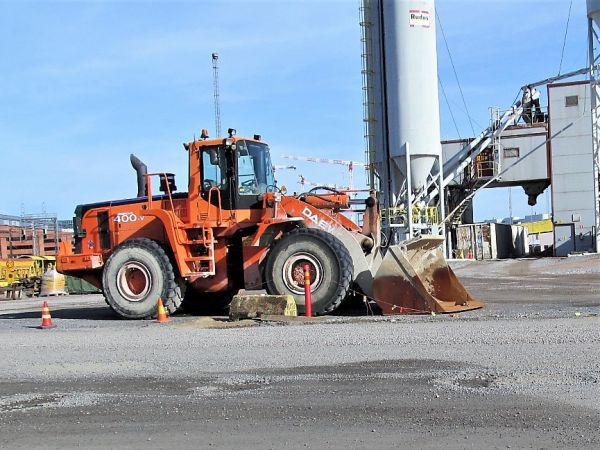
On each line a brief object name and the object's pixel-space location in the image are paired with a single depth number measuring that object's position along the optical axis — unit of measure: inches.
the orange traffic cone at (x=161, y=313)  534.6
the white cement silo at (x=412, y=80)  1409.9
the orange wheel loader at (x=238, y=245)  526.0
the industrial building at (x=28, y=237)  2030.5
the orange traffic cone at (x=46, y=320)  540.7
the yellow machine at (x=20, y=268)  1520.7
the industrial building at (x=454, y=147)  1418.6
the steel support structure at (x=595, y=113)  1411.2
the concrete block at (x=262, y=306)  502.0
